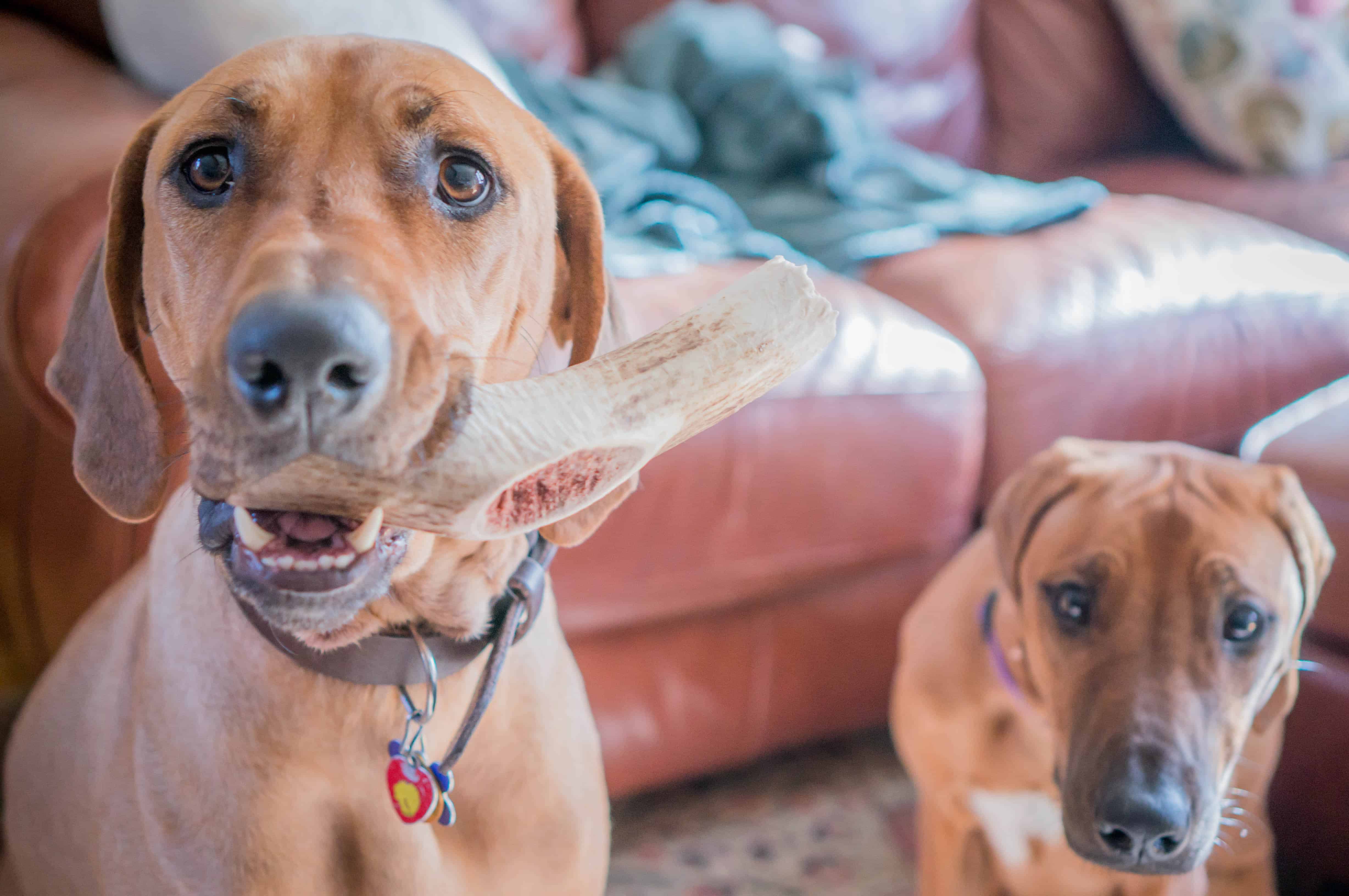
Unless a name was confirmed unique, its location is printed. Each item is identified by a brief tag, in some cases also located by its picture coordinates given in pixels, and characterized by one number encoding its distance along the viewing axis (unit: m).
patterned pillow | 2.81
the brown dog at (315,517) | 0.84
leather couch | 1.44
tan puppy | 1.25
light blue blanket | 2.32
